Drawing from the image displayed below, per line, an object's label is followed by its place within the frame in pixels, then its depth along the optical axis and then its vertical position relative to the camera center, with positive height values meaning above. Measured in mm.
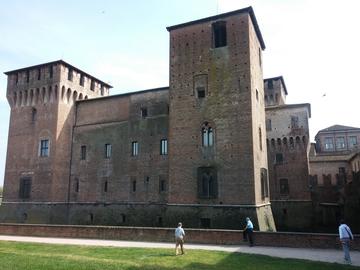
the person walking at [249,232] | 15292 -1618
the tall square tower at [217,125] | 19494 +4482
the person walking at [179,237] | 13335 -1620
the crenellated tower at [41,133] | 27172 +5434
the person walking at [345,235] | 11703 -1403
